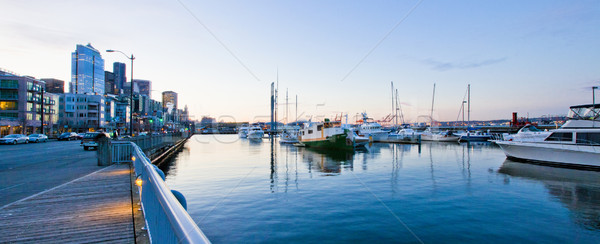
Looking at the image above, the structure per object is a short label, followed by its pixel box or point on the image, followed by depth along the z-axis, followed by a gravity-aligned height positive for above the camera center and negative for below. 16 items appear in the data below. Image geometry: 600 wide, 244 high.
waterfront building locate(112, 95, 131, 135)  150.25 +7.09
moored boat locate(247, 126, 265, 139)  97.10 -2.58
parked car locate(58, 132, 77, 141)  64.13 -2.33
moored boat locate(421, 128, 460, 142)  70.94 -2.42
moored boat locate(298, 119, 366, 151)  49.44 -1.71
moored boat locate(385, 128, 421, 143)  67.94 -2.47
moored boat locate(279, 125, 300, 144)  69.31 -2.58
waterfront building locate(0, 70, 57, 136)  72.88 +5.19
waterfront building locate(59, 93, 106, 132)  115.94 +5.66
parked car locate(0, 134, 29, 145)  48.16 -2.16
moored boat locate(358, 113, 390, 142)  75.56 -1.45
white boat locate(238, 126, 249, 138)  112.30 -2.60
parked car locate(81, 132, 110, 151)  32.16 -1.82
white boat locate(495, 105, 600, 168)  26.34 -1.62
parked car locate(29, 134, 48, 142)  54.64 -2.17
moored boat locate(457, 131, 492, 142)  70.38 -2.41
